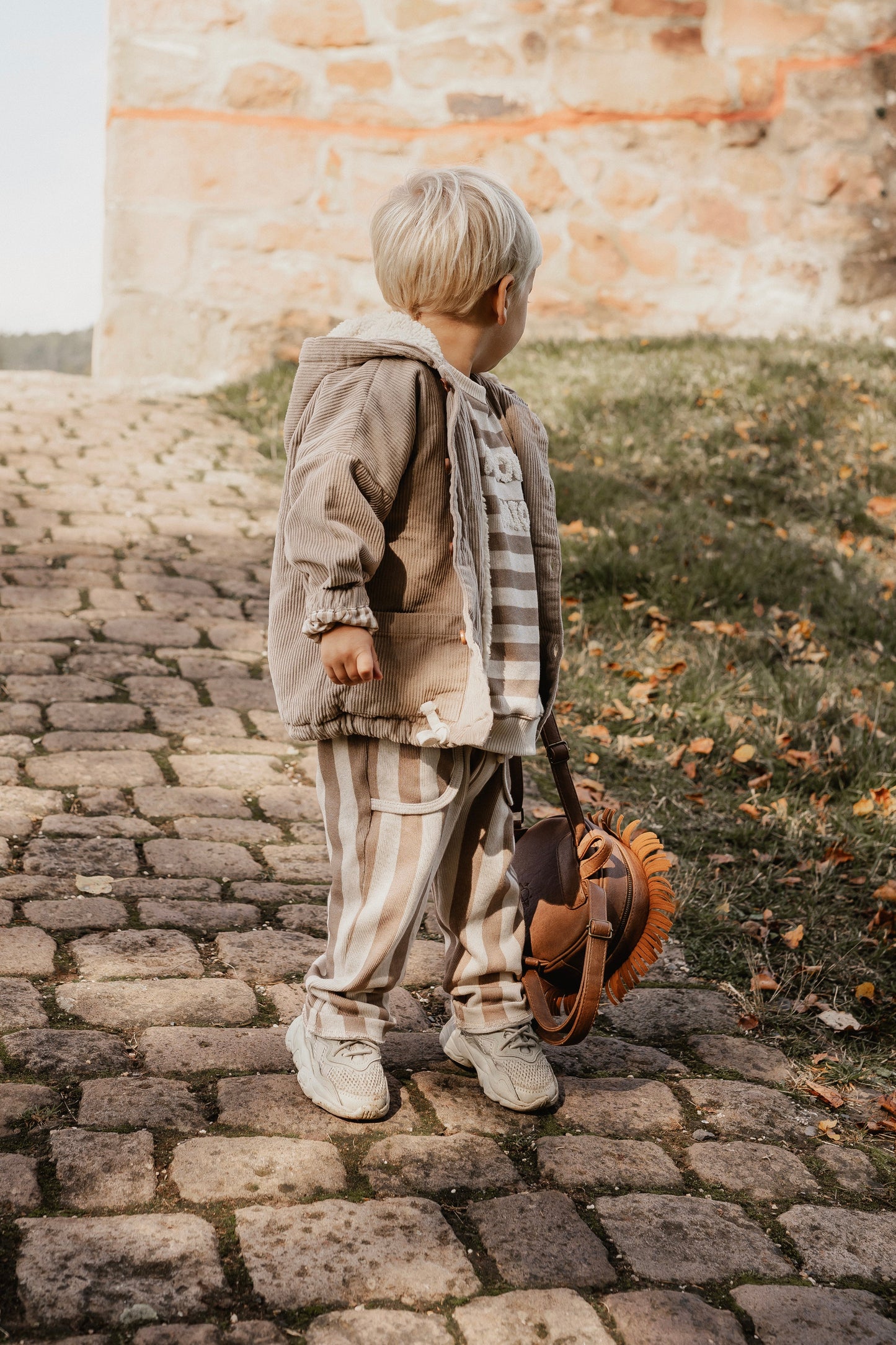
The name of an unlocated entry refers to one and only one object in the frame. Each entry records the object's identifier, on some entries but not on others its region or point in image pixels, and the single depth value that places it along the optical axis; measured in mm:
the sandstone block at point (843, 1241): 1885
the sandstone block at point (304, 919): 2777
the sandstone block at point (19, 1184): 1755
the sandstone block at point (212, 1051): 2193
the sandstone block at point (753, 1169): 2072
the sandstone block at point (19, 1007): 2240
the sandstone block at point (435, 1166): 1949
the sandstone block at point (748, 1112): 2254
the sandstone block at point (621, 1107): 2209
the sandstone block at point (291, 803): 3330
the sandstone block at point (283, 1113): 2049
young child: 1918
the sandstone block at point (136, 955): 2477
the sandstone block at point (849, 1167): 2131
